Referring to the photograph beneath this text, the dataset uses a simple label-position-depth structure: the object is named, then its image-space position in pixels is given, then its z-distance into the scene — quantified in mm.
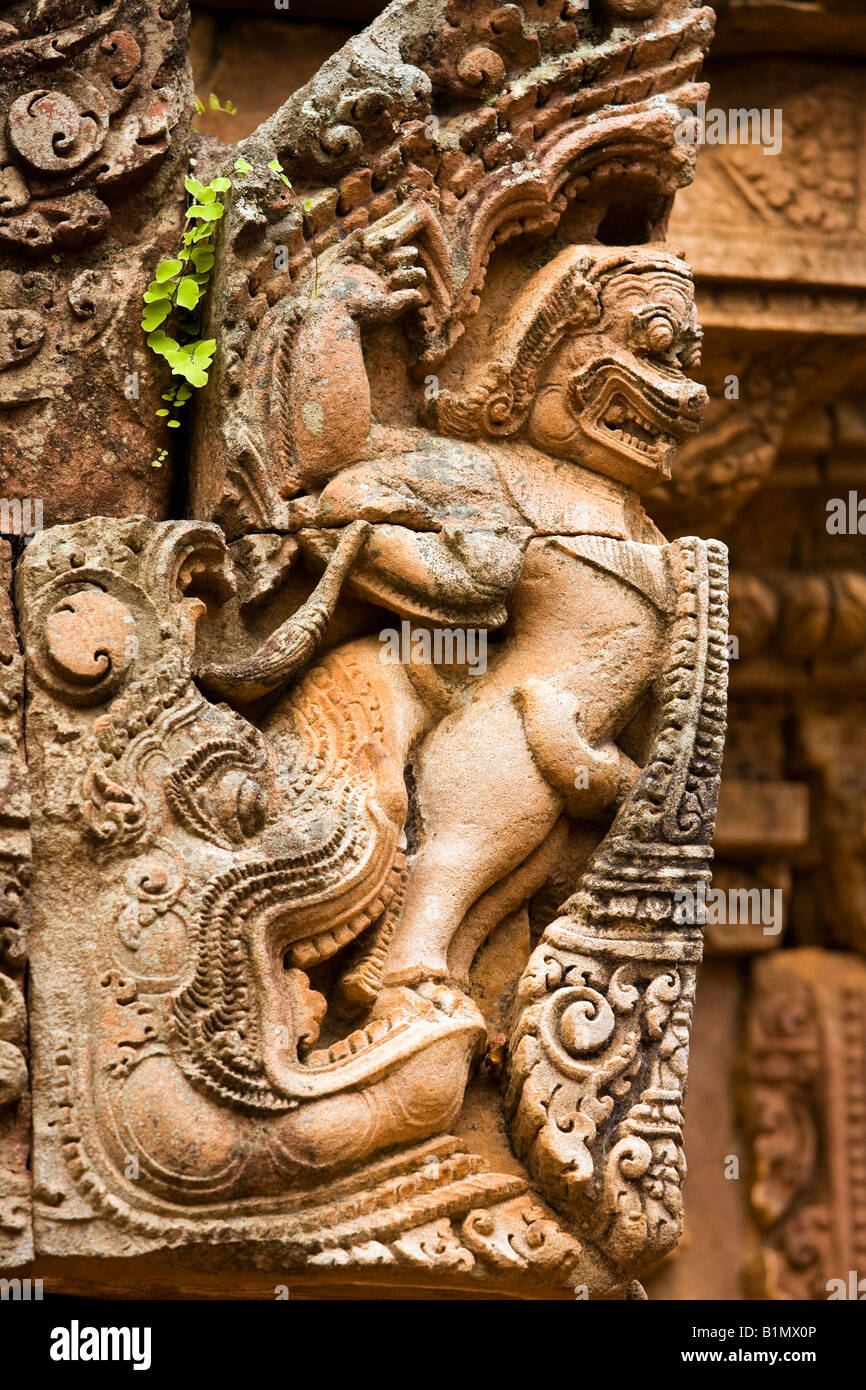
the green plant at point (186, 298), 3561
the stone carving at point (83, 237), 3512
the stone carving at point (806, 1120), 5730
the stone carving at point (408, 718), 3131
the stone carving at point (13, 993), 2998
